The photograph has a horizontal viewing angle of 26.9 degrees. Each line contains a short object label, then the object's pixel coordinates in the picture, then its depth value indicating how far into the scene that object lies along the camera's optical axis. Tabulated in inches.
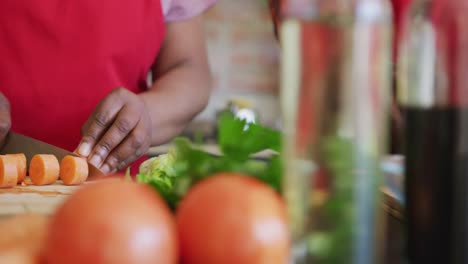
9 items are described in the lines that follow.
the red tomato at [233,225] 22.1
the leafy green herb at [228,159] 27.7
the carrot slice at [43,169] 55.2
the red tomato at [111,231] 21.6
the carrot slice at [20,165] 55.4
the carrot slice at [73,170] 55.2
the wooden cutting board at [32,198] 43.3
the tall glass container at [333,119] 23.9
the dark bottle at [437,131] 24.4
